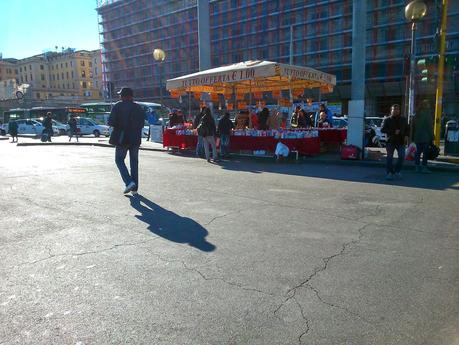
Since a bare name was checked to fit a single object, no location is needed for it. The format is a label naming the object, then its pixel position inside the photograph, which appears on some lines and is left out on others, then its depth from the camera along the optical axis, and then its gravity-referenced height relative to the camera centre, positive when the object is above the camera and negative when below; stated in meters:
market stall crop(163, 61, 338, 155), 12.06 +1.10
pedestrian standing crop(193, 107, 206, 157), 13.93 -0.97
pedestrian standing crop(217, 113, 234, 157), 13.12 -0.52
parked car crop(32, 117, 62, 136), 34.34 -0.92
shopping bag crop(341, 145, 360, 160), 11.61 -1.10
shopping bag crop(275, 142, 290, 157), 11.88 -1.03
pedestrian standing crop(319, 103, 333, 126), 15.61 +0.18
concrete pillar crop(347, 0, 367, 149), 12.10 +1.67
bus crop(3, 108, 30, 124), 47.45 +0.53
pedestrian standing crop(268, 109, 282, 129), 13.61 -0.17
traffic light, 11.54 +1.43
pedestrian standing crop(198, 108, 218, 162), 12.27 -0.44
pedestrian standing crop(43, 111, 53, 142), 22.73 -0.43
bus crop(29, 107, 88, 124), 42.06 +0.69
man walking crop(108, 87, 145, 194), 7.03 -0.25
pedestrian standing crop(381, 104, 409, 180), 8.66 -0.45
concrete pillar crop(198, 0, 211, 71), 16.82 +3.58
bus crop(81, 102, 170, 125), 40.03 +0.82
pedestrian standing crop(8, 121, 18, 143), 25.09 -0.58
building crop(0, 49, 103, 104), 106.06 +13.37
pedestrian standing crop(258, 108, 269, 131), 13.69 -0.10
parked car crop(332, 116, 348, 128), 18.27 -0.31
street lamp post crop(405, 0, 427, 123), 11.04 +2.73
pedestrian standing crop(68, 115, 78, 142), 23.34 -0.46
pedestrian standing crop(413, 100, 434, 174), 9.33 -0.40
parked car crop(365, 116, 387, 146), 18.15 -0.55
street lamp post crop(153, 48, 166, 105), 19.59 +3.15
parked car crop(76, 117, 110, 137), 32.69 -0.83
